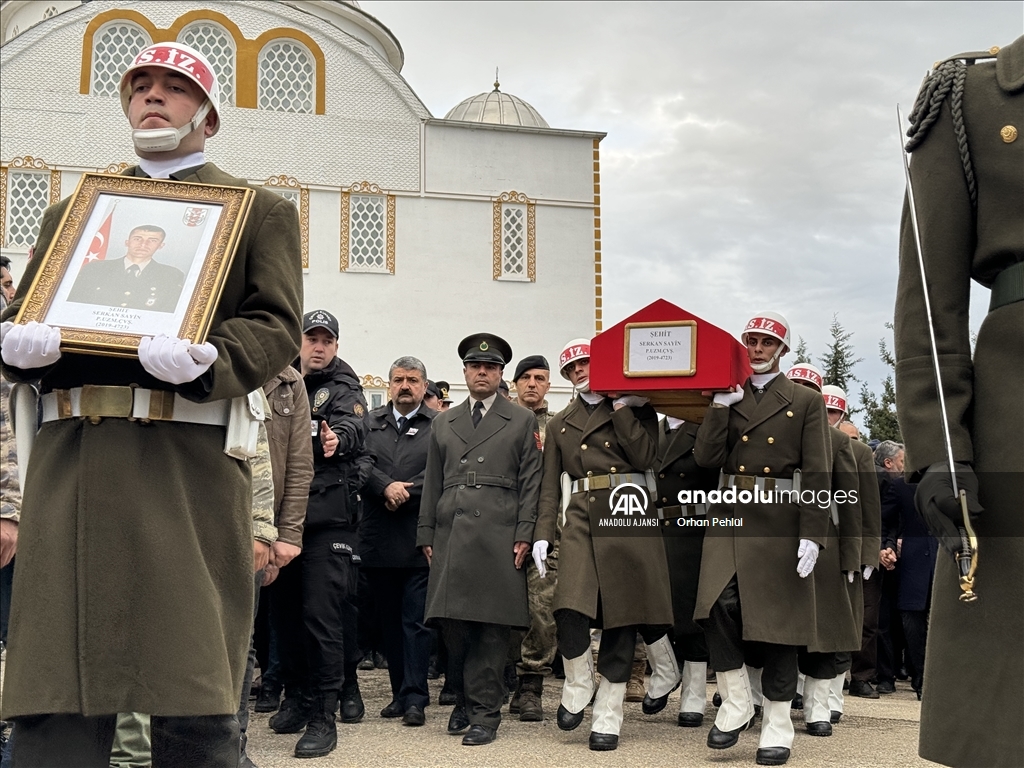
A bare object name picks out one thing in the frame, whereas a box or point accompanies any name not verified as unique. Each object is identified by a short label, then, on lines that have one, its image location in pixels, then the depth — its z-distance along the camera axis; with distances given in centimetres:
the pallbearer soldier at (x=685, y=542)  780
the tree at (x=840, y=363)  2247
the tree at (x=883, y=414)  2072
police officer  663
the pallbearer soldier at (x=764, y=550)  668
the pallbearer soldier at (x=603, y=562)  709
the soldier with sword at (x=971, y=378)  264
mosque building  2503
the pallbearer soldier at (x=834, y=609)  751
